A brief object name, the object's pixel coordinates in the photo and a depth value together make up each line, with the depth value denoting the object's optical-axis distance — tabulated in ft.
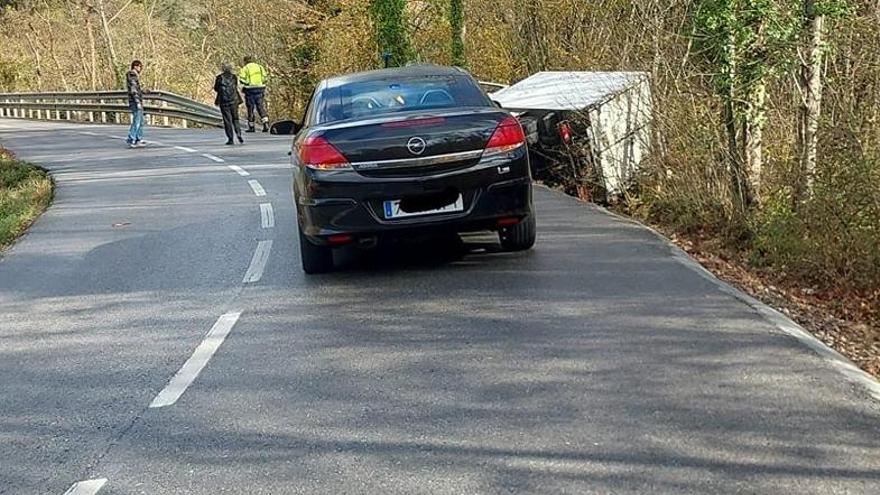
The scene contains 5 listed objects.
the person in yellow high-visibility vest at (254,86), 86.48
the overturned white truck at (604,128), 42.45
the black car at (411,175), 26.04
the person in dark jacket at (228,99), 74.74
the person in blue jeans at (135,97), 77.30
